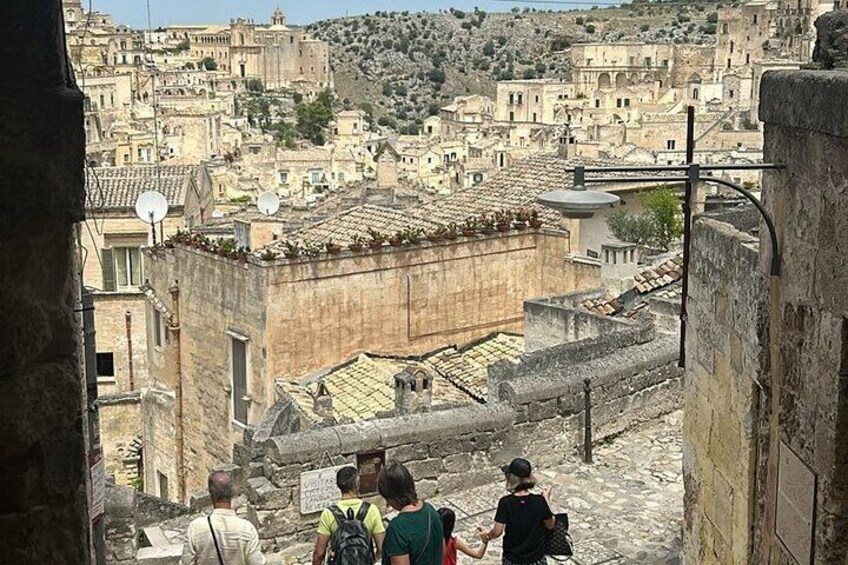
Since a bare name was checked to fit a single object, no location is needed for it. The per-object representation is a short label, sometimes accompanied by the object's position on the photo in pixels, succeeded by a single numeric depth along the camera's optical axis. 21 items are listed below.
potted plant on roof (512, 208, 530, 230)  15.53
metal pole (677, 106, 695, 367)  6.05
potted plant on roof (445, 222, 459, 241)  14.62
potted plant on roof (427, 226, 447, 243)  14.41
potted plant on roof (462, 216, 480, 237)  14.87
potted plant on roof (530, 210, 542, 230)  15.65
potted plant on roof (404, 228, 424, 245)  14.20
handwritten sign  7.89
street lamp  4.84
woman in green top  5.21
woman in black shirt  6.00
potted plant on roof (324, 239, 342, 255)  13.52
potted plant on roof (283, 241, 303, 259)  13.26
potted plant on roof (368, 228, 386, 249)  13.88
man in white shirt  5.20
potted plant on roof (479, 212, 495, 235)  15.10
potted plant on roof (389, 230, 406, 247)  14.04
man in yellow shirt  5.51
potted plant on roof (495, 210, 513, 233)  15.32
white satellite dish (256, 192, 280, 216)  22.80
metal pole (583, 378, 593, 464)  9.46
